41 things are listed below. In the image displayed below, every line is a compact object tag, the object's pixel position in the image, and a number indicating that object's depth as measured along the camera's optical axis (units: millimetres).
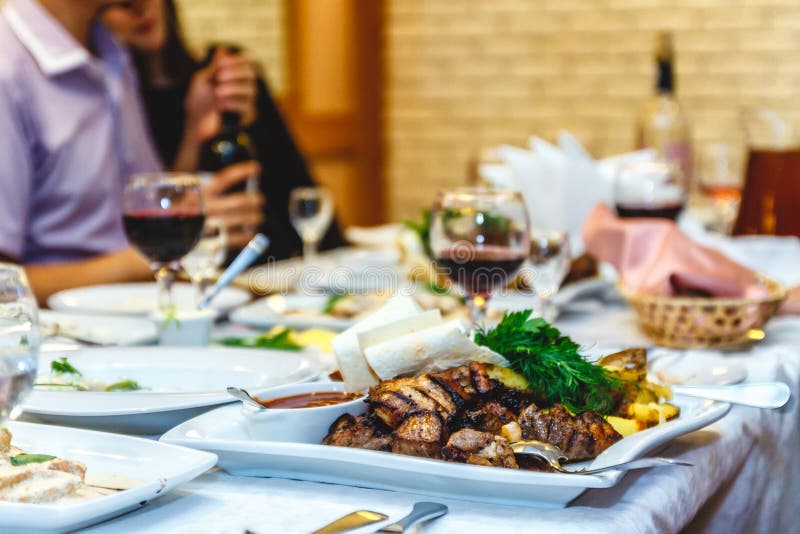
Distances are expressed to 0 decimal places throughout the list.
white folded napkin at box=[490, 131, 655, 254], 1806
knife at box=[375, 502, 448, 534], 1045
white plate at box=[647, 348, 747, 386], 1305
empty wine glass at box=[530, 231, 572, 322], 1492
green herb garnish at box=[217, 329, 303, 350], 1445
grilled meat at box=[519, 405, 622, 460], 1145
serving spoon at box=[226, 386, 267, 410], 1147
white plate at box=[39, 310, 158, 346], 1426
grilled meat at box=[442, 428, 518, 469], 1118
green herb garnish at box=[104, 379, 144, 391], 1291
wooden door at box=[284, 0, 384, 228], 5246
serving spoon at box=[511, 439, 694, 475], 1127
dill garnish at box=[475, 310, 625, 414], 1181
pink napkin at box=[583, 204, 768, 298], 1542
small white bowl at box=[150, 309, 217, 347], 1413
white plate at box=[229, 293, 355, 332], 1550
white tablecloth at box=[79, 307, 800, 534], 1083
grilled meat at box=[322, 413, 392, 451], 1140
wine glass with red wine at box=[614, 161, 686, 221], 1735
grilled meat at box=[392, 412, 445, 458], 1126
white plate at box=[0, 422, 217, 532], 983
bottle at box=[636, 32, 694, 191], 2437
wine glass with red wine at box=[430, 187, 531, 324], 1406
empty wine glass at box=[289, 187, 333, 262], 1952
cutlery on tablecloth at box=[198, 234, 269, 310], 1488
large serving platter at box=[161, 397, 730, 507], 1091
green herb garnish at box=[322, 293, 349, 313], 1602
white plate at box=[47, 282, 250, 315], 1592
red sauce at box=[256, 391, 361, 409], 1179
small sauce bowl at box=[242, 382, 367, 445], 1147
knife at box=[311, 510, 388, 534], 1025
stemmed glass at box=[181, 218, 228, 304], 1580
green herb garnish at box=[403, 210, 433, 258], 1780
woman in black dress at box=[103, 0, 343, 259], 2108
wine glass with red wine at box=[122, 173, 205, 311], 1464
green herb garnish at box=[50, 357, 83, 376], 1292
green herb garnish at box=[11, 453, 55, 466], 1080
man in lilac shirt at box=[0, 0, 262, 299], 1926
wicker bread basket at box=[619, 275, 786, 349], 1452
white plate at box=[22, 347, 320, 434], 1199
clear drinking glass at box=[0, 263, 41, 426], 976
